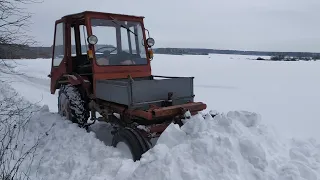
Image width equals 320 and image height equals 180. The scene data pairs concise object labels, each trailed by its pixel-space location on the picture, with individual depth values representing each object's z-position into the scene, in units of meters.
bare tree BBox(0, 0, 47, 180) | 3.78
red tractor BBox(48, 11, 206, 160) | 3.65
